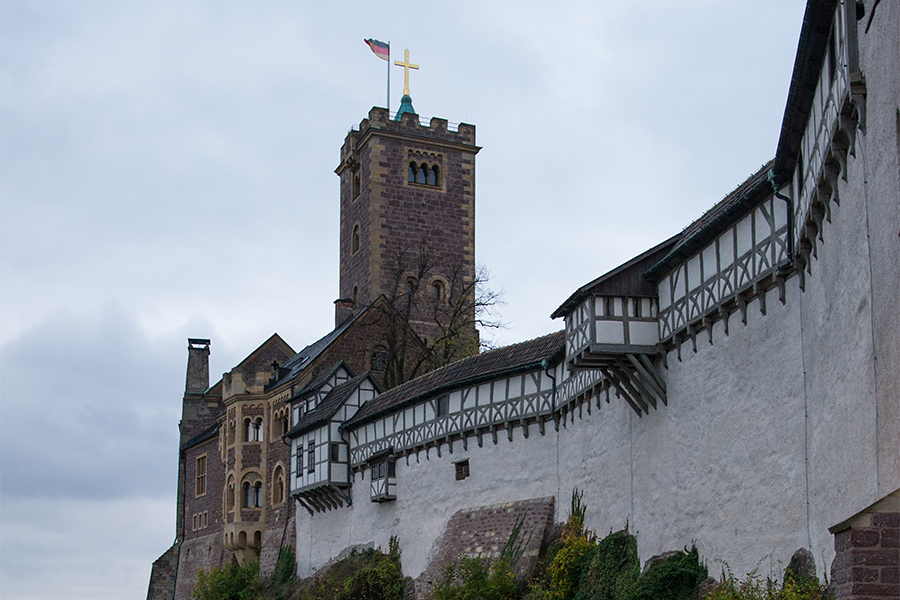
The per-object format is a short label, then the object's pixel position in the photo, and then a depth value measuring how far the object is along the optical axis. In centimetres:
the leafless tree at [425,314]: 4591
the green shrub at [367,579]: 3350
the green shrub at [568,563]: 2450
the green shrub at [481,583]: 2622
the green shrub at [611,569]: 2255
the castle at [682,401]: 1237
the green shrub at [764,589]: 1562
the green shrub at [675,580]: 2045
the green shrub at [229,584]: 4272
